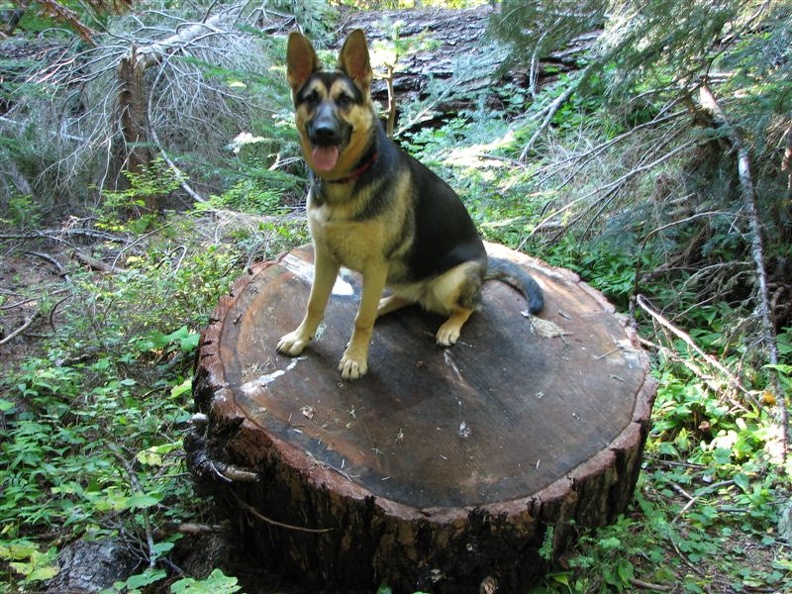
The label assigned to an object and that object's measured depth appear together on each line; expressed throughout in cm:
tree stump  248
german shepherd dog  278
